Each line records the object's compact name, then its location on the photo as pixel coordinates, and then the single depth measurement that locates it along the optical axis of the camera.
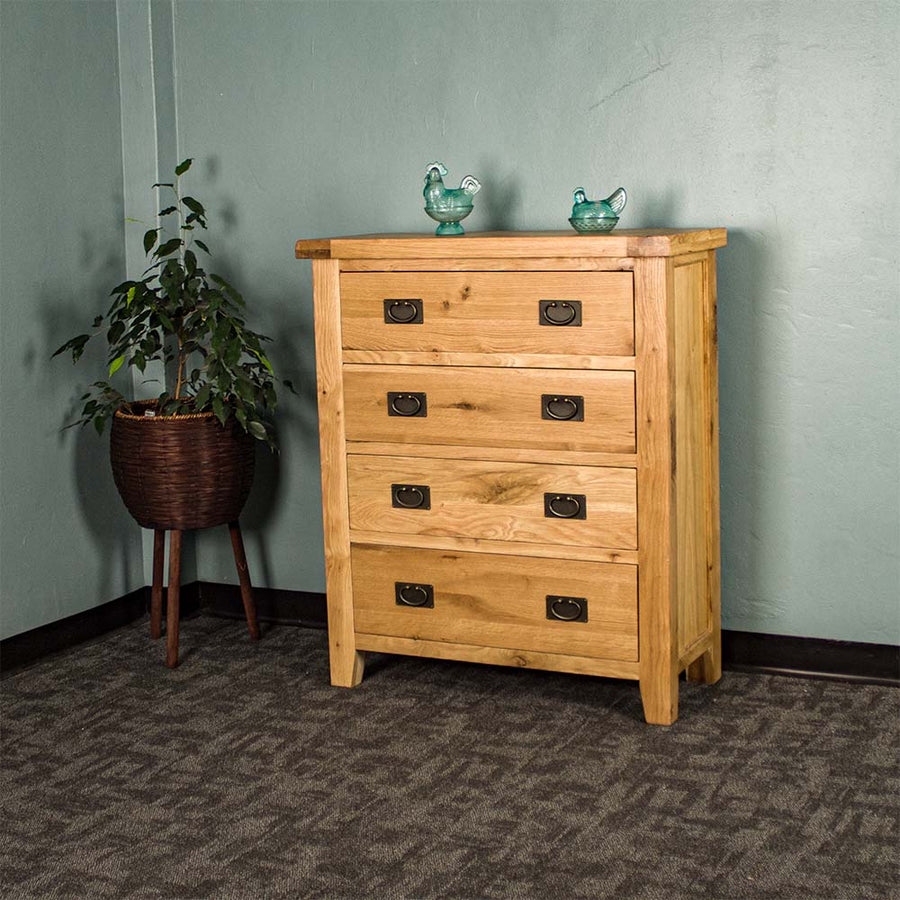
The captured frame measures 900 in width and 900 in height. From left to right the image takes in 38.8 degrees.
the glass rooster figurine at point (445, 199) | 2.89
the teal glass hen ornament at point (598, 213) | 2.75
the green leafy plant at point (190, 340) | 3.11
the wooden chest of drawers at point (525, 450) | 2.67
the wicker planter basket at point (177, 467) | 3.14
